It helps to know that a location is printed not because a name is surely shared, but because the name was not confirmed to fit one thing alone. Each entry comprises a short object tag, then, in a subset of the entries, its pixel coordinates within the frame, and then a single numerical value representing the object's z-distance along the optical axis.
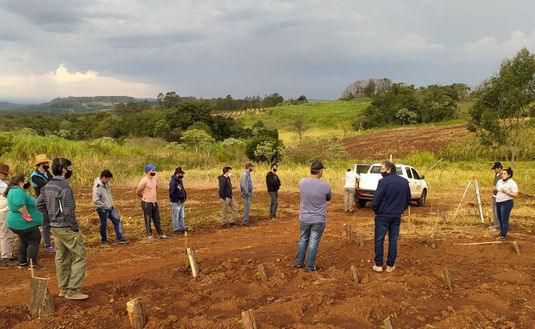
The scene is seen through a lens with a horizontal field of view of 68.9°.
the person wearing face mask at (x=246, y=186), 10.78
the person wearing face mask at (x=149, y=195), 9.05
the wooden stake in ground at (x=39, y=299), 4.85
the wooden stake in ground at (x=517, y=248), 7.78
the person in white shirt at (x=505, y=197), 8.57
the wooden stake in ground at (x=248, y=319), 4.16
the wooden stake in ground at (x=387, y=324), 4.19
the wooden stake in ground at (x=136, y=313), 4.54
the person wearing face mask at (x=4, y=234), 7.28
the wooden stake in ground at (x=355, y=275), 6.11
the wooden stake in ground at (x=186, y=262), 6.89
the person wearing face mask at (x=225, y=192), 10.41
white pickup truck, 12.94
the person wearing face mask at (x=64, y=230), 5.41
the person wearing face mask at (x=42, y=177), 7.39
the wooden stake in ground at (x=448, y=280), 5.78
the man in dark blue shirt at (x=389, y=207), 6.36
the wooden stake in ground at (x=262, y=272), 6.19
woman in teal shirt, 6.86
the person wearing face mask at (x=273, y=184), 11.38
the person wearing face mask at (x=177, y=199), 9.68
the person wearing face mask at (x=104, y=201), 8.47
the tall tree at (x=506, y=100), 16.02
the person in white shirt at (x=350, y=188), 12.88
